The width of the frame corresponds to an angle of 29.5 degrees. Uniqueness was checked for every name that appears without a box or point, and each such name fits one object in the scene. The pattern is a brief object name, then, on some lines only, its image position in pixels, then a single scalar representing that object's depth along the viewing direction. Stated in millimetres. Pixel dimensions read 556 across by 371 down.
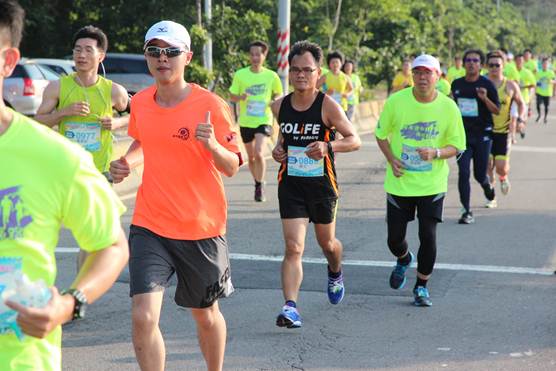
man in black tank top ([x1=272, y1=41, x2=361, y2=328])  7137
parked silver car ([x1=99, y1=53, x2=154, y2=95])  23188
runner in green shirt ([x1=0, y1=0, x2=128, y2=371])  2877
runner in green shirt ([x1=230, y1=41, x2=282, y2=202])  13641
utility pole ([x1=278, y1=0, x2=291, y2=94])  21828
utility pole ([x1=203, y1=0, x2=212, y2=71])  24297
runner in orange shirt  5324
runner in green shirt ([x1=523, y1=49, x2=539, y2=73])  31391
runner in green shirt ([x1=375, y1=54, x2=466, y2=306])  7828
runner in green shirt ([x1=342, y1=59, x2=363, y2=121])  21967
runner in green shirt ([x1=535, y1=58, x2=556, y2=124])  30844
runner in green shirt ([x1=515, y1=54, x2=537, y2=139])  25734
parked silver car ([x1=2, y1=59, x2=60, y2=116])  22500
